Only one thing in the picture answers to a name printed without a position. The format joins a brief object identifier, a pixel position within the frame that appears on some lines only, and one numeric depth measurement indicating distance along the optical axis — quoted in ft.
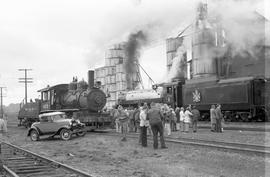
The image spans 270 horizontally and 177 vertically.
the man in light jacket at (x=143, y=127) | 46.16
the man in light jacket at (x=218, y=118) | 62.49
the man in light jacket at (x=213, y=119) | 62.85
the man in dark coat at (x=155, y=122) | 42.47
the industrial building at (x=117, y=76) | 92.56
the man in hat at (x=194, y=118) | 66.54
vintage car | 59.36
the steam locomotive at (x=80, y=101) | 71.15
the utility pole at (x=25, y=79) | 214.07
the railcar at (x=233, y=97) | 83.51
